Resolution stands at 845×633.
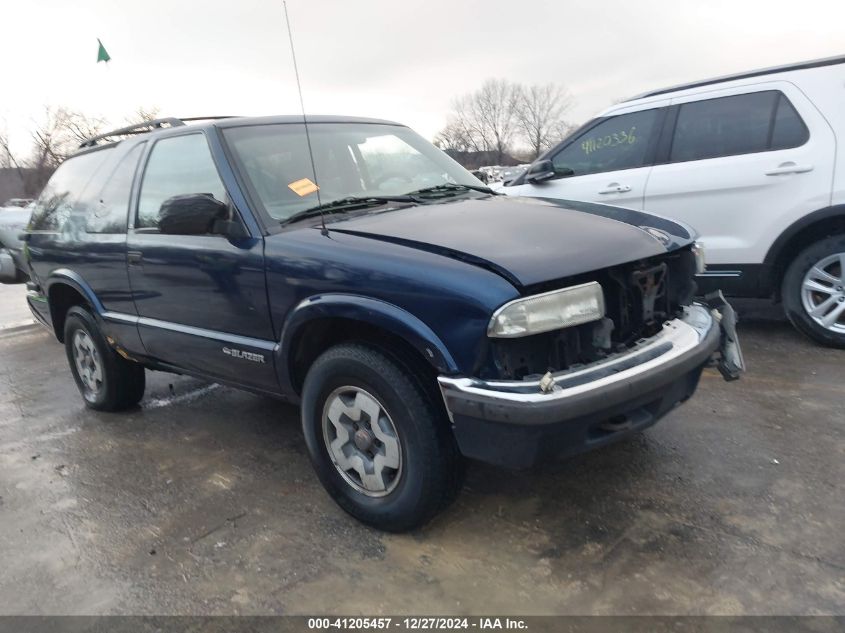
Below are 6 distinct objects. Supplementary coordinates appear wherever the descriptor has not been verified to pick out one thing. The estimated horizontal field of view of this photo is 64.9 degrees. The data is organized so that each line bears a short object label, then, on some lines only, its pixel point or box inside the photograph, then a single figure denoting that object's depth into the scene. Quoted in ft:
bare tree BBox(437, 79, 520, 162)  207.36
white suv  15.05
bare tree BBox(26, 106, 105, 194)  147.84
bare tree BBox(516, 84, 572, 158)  223.92
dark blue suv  7.81
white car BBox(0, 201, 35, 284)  24.85
